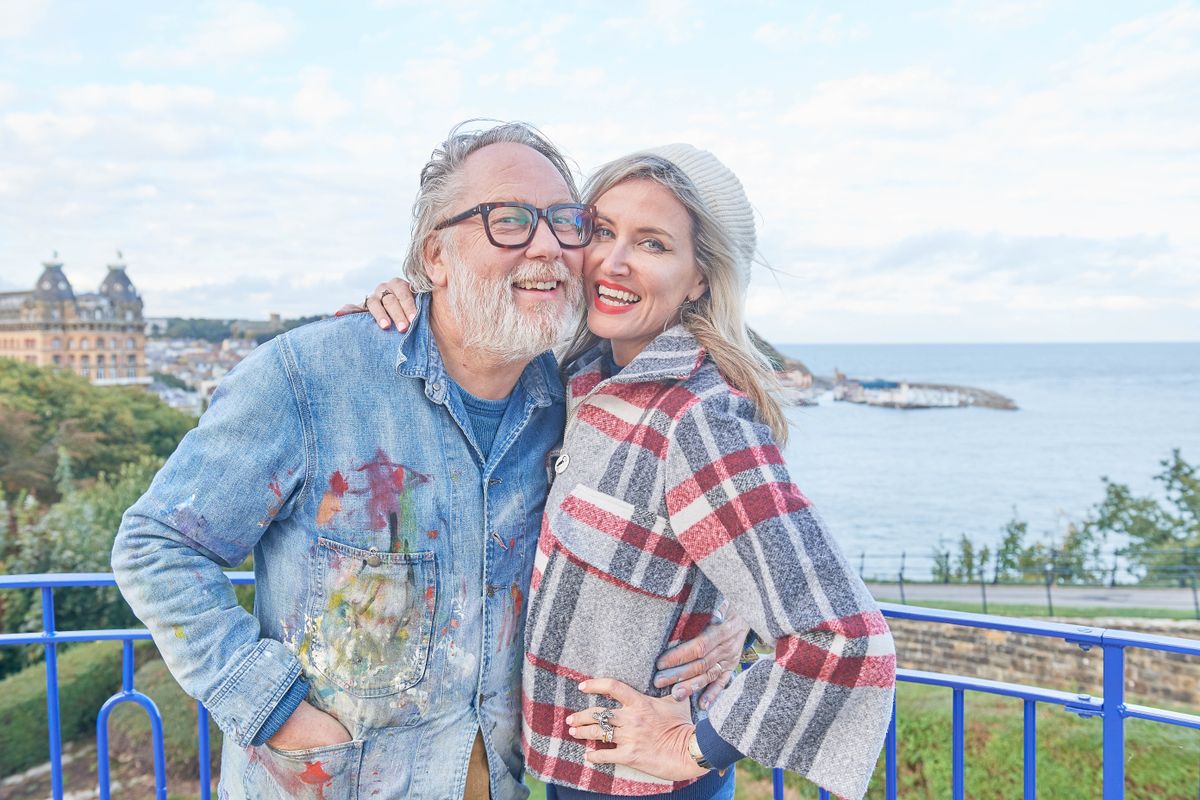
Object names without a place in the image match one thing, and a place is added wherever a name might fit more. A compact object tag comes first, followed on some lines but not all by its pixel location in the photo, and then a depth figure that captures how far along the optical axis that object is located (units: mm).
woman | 1720
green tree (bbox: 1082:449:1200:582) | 20359
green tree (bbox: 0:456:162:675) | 16594
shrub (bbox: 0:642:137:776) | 12375
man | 1869
